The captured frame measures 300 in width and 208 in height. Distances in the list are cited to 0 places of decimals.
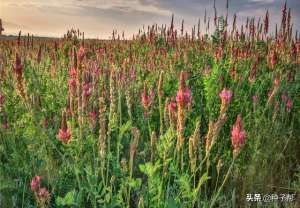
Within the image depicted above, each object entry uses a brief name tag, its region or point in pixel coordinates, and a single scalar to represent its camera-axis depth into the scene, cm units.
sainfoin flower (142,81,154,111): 55
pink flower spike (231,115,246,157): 43
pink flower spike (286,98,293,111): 93
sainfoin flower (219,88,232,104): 45
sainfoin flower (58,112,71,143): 51
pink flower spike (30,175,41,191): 47
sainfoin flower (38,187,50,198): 46
